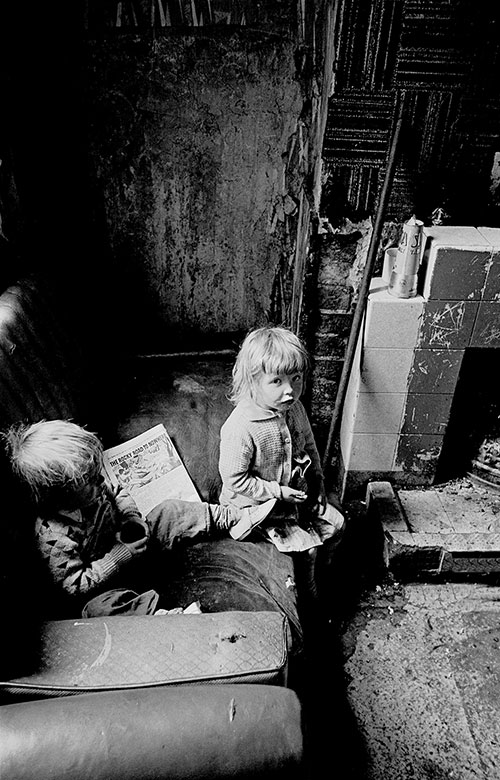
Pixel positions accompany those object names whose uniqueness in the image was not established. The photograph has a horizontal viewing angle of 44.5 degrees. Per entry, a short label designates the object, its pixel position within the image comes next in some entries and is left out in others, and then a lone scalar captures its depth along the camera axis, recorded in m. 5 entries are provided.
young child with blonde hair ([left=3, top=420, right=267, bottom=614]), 1.50
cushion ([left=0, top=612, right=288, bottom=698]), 1.28
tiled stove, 2.17
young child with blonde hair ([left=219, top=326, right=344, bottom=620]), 1.81
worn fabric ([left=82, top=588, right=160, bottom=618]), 1.59
